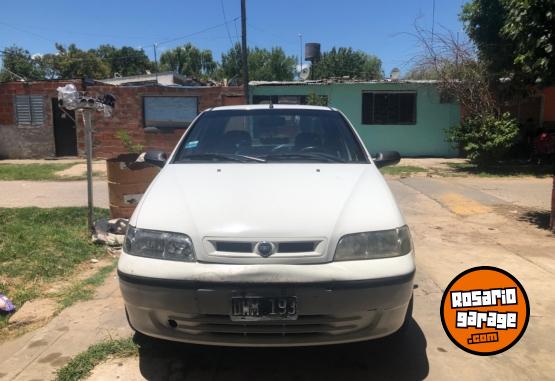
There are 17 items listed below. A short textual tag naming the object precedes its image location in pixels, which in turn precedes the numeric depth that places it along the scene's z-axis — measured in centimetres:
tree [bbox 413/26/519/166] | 1290
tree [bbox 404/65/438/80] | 1516
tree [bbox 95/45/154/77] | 5706
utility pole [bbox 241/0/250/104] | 1644
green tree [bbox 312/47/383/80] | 5388
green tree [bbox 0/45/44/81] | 4353
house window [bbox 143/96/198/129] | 1680
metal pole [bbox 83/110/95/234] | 593
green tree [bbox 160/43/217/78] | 5688
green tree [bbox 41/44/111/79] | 4566
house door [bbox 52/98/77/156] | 1730
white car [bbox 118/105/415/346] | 253
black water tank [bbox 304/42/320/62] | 2655
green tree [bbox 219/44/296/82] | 5616
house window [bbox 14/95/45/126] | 1691
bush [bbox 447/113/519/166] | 1280
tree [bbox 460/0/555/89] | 580
